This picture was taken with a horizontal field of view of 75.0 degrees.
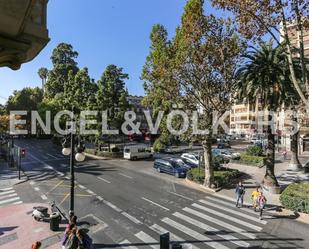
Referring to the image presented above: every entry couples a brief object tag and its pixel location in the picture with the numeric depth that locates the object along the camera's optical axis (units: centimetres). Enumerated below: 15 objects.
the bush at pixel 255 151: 2621
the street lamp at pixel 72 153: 927
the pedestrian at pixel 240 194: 1289
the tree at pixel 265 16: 1072
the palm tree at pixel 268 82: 1574
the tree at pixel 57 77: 5014
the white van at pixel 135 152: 2777
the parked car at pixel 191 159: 2336
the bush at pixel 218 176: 1705
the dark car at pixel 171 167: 1978
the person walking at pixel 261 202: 1167
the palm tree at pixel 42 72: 7240
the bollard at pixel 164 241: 763
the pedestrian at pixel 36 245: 726
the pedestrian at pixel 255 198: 1244
